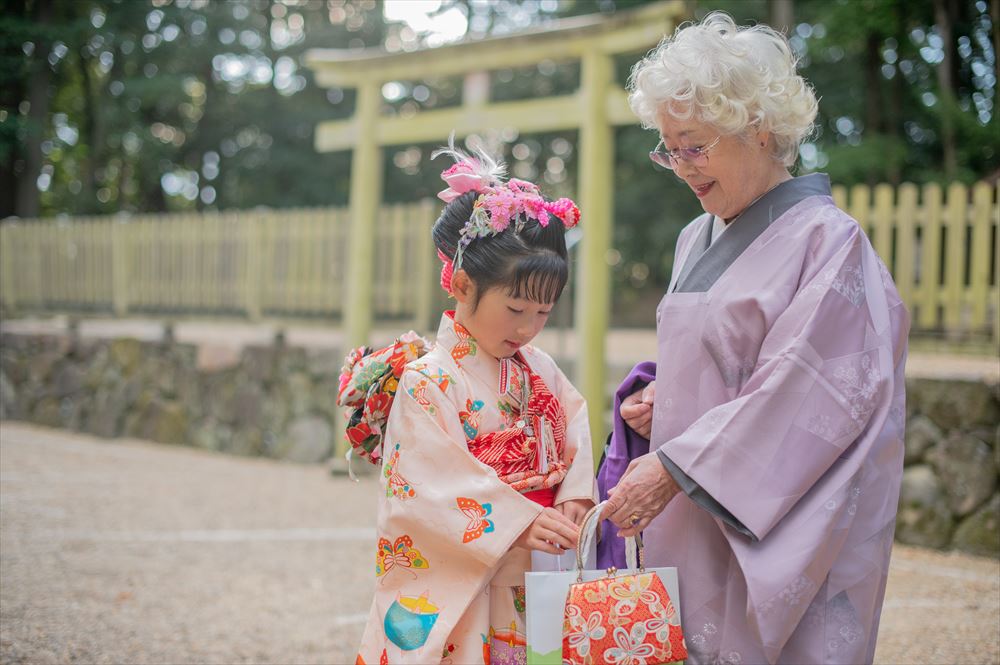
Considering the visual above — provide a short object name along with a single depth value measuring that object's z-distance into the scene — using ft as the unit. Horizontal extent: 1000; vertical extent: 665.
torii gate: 18.53
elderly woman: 5.45
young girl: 6.07
